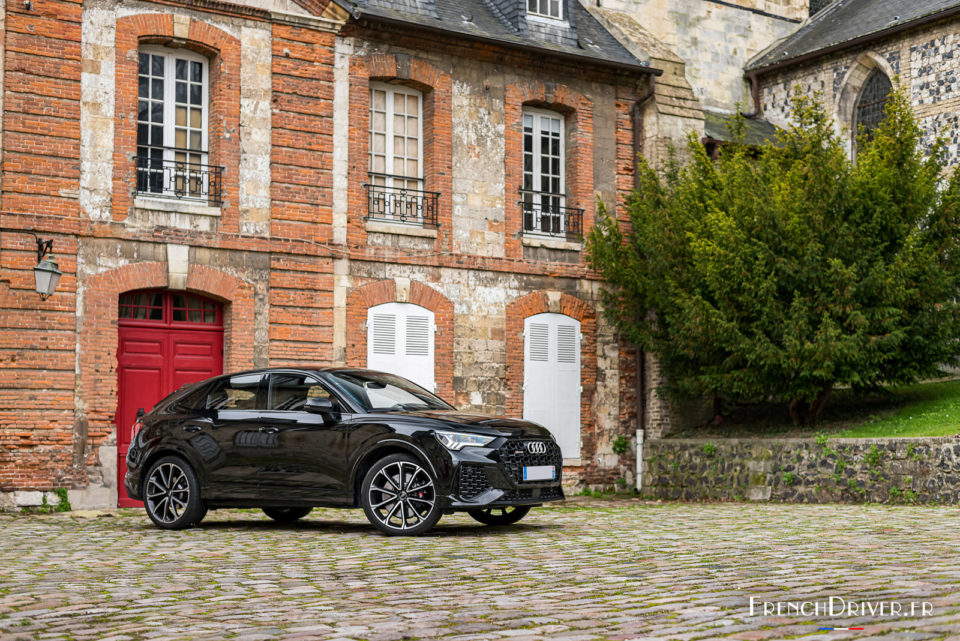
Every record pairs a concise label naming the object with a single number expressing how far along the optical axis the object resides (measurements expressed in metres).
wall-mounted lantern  14.91
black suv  10.60
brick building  15.49
